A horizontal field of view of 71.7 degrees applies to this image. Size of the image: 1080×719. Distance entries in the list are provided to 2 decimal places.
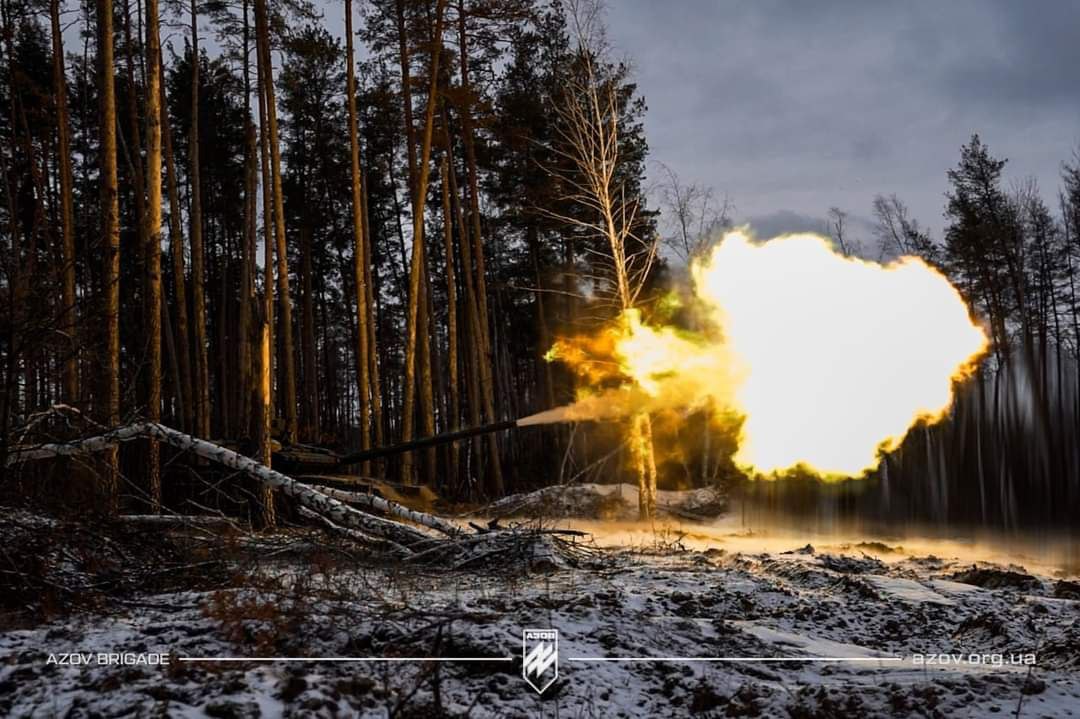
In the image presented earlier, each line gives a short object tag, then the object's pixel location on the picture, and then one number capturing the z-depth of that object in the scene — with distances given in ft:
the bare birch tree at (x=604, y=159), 61.11
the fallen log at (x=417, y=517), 32.22
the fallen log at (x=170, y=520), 31.59
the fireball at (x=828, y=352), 43.83
